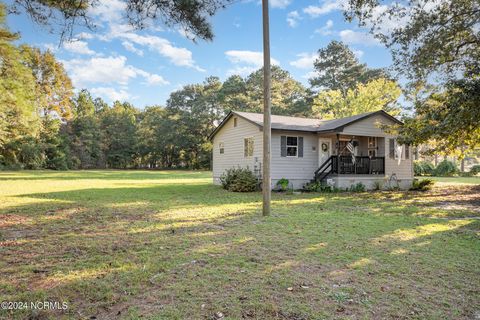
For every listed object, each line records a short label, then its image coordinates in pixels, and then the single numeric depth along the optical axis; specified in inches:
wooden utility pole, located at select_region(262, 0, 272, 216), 325.1
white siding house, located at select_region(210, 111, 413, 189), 642.2
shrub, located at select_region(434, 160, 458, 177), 1300.7
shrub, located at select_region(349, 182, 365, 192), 642.8
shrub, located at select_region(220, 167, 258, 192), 614.5
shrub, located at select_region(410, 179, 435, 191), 684.7
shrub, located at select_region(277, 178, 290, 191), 624.4
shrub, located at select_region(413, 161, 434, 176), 1286.9
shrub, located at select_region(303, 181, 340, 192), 627.3
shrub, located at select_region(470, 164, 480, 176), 1309.1
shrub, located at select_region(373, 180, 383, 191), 678.5
